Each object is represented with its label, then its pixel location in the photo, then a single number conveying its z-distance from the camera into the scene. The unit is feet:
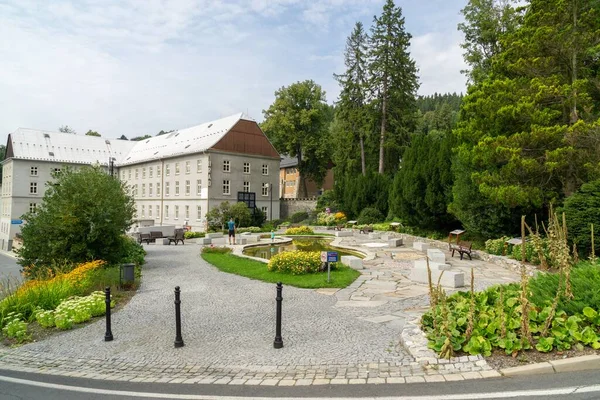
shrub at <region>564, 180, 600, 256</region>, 39.01
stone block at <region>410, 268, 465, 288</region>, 36.50
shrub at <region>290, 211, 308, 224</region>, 141.41
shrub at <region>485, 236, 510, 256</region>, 51.08
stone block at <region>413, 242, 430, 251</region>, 63.72
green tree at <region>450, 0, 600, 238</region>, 46.39
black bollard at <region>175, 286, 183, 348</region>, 22.84
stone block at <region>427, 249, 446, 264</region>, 47.91
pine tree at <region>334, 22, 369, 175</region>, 136.15
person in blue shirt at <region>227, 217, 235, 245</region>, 80.33
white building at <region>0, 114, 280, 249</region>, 139.33
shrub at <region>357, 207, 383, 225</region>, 110.67
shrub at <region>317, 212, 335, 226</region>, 117.80
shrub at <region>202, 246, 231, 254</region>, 65.82
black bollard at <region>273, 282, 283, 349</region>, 21.90
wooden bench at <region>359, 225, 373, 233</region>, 93.44
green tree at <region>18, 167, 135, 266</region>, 45.68
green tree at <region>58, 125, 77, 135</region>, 293.23
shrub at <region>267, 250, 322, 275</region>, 43.23
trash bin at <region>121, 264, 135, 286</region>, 39.19
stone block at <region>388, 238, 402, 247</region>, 69.76
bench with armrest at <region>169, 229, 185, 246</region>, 86.98
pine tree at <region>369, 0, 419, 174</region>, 127.34
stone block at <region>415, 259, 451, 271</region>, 41.15
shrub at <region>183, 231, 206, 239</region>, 101.49
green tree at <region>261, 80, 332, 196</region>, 161.99
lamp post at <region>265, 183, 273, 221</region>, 152.99
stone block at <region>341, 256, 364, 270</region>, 46.34
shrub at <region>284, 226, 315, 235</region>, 96.47
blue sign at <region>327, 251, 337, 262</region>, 39.40
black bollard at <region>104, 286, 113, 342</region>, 24.76
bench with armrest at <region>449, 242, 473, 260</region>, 52.75
